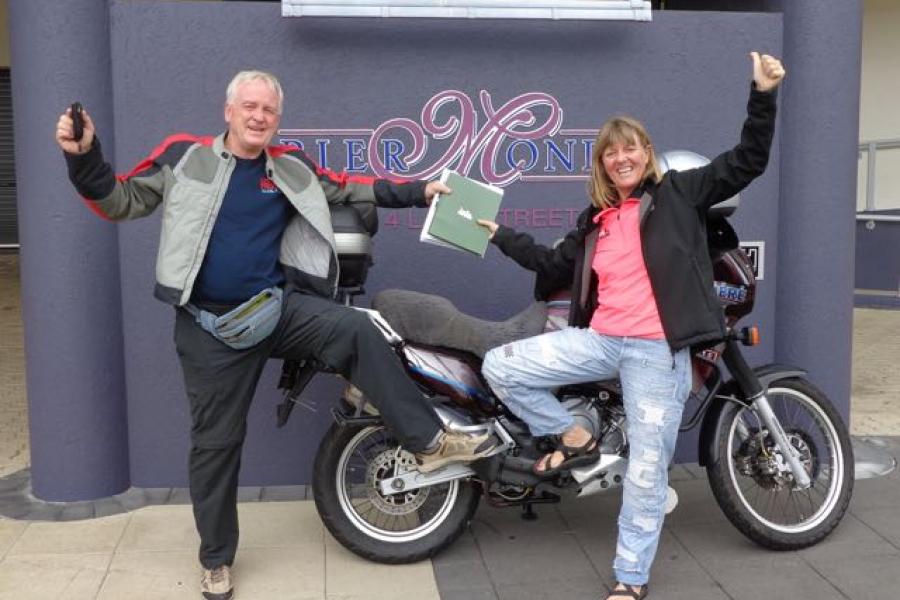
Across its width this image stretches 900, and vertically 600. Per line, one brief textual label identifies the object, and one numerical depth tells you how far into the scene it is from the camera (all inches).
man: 142.4
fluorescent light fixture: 182.4
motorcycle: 157.6
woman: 144.5
